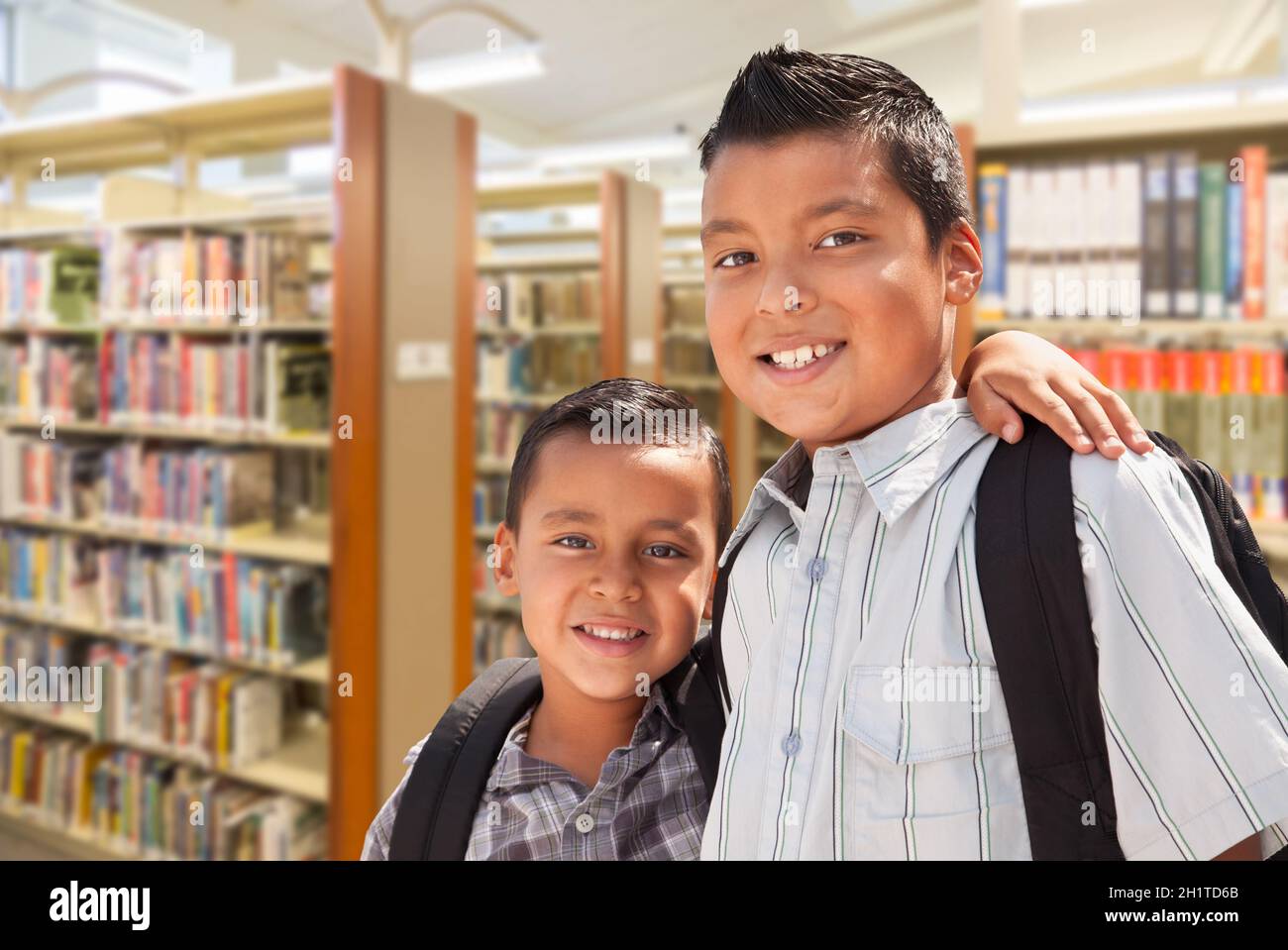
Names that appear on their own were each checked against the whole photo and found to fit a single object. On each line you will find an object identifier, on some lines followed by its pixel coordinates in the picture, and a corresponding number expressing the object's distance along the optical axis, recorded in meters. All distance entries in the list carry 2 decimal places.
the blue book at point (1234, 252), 2.05
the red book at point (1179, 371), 2.22
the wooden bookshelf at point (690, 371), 5.09
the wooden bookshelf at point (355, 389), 2.48
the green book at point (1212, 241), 2.06
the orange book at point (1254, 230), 2.03
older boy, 0.54
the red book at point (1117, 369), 2.27
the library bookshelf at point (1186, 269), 2.05
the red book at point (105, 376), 3.16
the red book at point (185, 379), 2.95
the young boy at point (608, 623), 0.78
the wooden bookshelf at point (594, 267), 3.96
